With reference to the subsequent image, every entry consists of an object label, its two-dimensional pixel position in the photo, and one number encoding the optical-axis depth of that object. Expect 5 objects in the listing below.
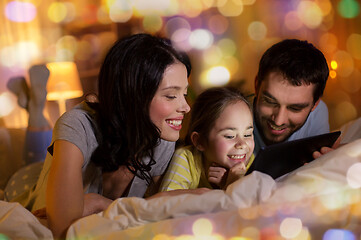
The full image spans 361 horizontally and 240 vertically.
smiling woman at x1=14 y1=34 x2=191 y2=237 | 0.84
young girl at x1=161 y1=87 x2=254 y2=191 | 0.94
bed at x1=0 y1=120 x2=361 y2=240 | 0.64
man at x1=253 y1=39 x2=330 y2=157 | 1.08
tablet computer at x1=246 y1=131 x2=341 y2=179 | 0.80
